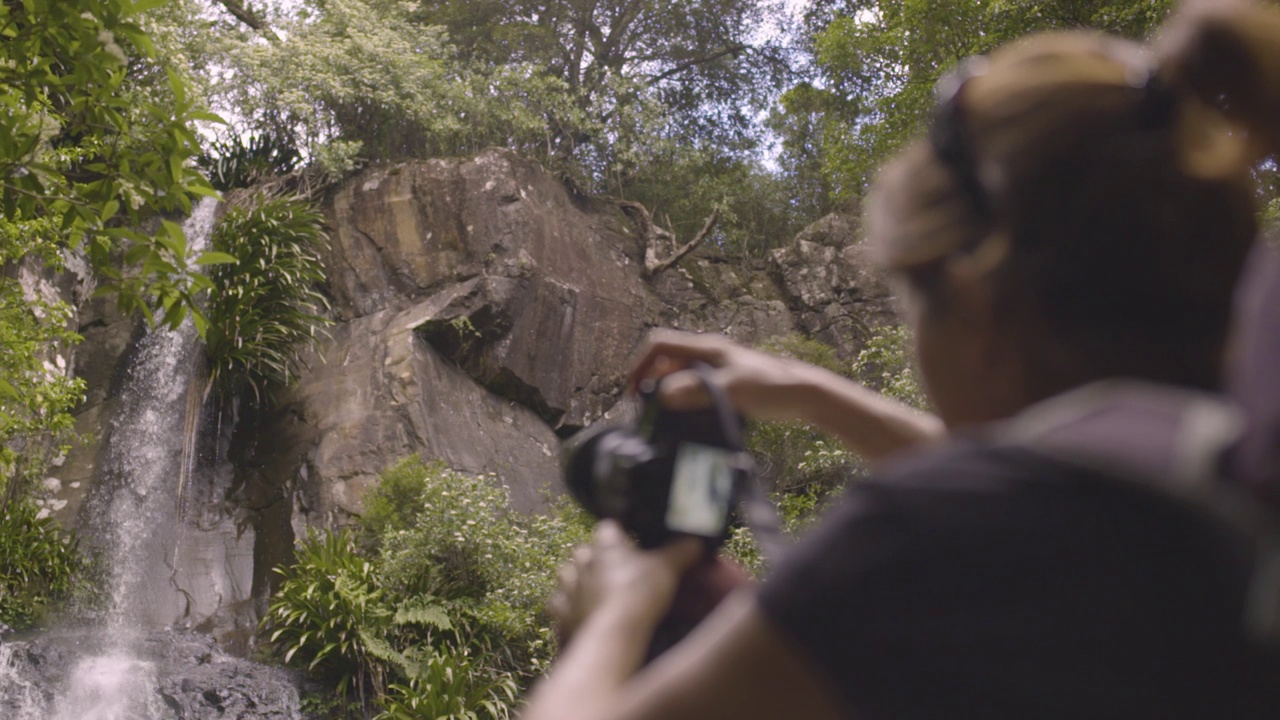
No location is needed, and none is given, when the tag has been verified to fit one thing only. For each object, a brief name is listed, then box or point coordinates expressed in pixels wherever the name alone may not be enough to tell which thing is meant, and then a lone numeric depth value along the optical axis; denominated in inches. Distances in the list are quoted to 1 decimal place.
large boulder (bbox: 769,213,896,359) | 517.0
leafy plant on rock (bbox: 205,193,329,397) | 428.1
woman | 23.6
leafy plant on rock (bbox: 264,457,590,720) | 309.6
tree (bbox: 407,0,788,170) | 585.3
